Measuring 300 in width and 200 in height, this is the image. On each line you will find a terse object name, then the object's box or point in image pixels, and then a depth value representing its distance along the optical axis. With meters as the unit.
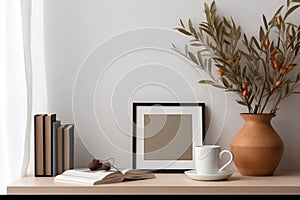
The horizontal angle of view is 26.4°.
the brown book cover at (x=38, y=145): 2.39
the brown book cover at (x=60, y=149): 2.40
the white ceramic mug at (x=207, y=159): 2.32
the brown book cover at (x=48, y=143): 2.39
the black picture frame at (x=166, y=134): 2.54
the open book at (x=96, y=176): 2.24
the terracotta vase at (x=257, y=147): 2.39
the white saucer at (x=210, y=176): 2.29
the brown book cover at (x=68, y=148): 2.41
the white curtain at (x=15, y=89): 2.46
